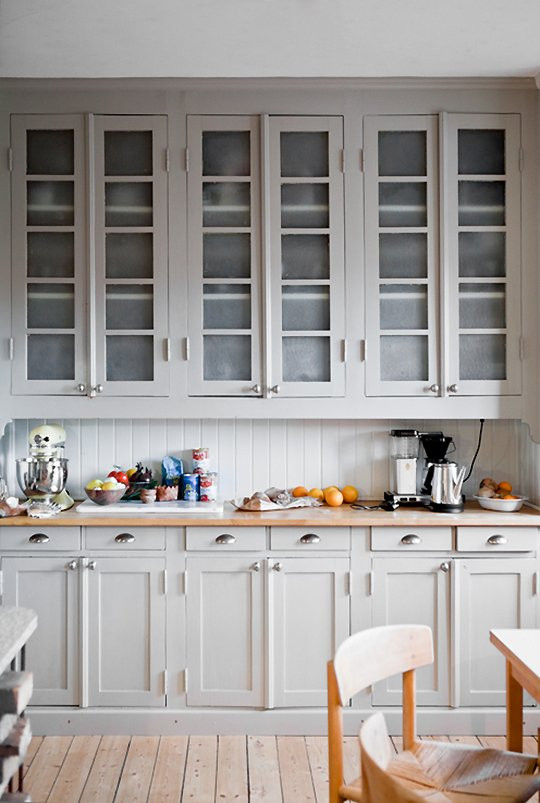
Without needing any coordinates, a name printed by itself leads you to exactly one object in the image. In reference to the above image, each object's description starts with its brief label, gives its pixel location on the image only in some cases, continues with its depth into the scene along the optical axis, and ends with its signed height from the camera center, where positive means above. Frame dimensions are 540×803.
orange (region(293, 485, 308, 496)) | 3.49 -0.40
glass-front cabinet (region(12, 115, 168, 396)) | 3.28 +0.66
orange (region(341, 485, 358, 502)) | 3.45 -0.41
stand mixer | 3.25 -0.32
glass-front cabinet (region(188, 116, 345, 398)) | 3.29 +0.65
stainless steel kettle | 3.22 -0.36
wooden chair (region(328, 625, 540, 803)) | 1.71 -0.87
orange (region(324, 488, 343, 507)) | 3.37 -0.42
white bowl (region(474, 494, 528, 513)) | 3.25 -0.44
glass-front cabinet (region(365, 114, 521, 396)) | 3.29 +0.65
